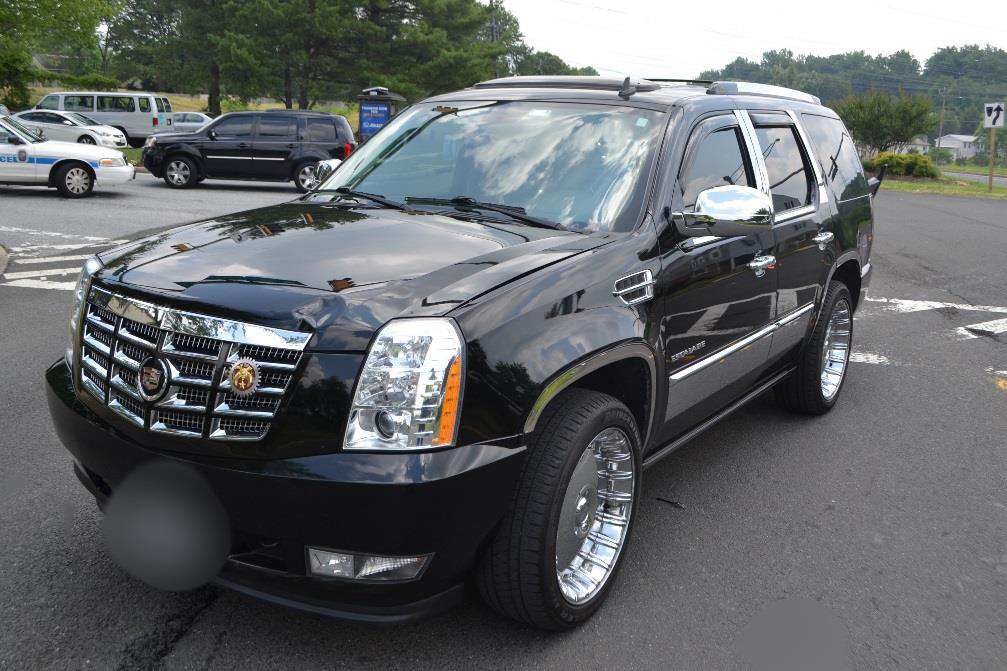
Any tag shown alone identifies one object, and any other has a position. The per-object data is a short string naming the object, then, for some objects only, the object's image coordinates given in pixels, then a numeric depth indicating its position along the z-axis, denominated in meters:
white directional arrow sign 25.09
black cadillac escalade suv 2.52
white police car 16.20
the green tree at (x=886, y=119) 35.12
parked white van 33.97
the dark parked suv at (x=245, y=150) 19.75
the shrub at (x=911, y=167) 32.38
